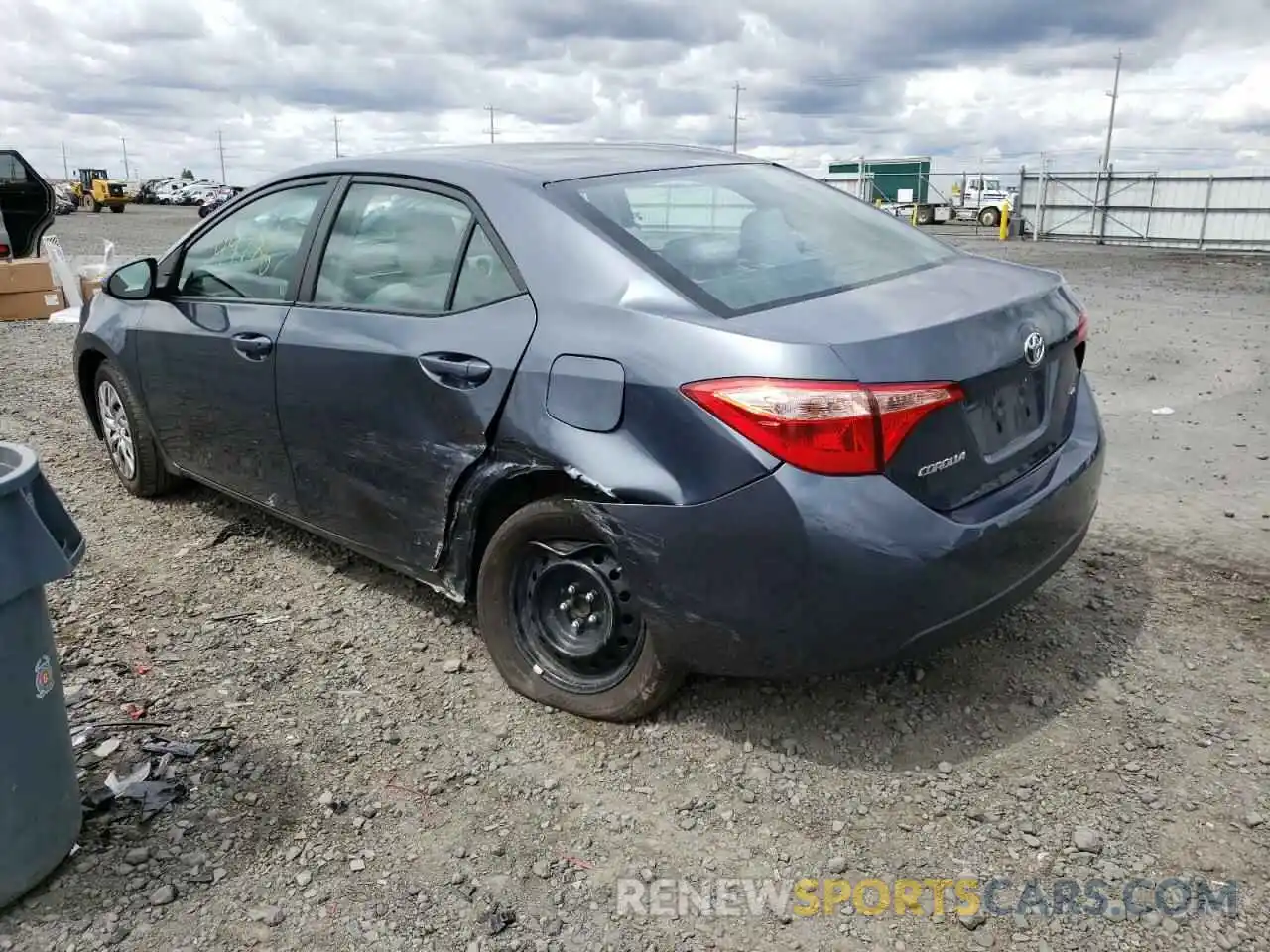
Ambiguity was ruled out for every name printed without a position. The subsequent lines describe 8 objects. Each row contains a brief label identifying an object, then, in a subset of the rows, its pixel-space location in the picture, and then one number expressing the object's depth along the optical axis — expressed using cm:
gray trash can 215
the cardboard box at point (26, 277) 1129
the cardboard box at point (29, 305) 1151
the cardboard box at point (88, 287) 1122
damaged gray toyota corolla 250
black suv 1220
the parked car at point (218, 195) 5723
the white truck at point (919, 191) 4038
